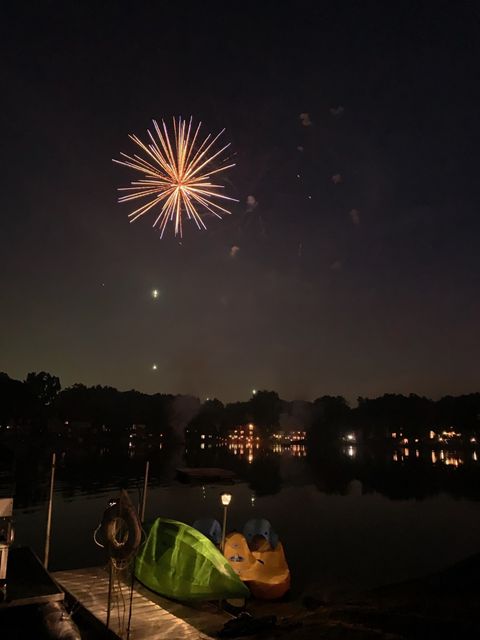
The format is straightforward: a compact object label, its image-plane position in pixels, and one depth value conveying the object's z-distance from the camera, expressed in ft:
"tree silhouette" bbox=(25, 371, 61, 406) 615.16
